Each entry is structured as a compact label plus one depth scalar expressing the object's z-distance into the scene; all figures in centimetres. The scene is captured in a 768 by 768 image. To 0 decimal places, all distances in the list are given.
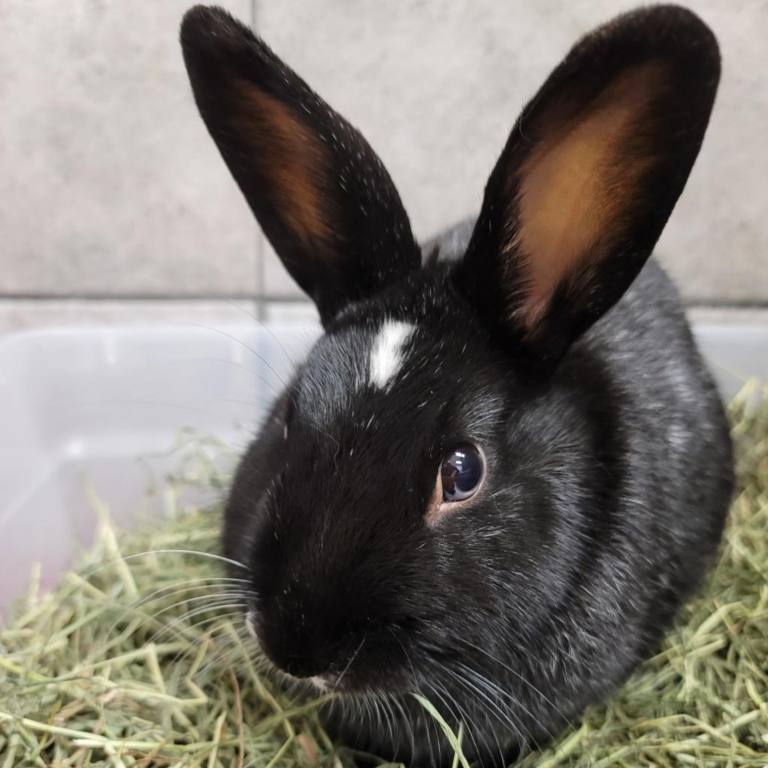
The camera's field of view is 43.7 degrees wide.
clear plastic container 45
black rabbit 22
